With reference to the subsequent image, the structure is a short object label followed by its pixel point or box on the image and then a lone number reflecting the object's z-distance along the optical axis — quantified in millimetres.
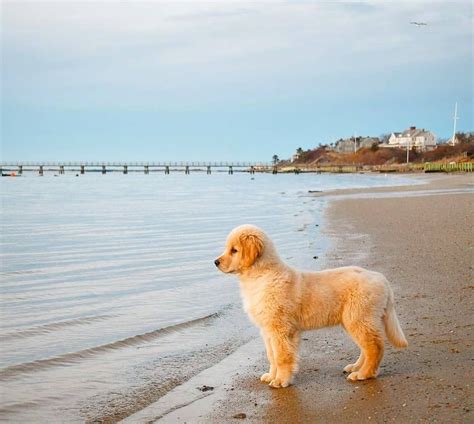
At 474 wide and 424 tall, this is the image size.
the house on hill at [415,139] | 173625
